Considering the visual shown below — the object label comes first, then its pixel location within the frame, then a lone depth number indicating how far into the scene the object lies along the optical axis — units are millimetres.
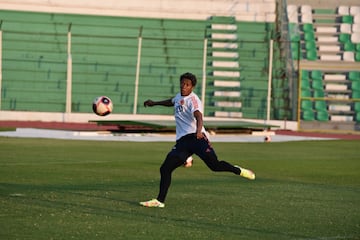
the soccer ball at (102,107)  20031
